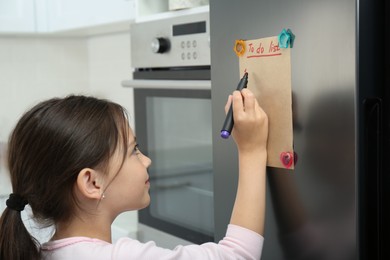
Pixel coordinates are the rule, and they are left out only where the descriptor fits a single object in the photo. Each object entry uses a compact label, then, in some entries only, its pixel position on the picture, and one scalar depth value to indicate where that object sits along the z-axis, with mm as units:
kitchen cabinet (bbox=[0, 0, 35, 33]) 2121
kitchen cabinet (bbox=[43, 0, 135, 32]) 1770
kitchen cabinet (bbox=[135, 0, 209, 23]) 1469
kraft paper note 796
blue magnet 783
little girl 831
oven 1284
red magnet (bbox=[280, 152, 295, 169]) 802
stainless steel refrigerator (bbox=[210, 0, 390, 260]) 709
